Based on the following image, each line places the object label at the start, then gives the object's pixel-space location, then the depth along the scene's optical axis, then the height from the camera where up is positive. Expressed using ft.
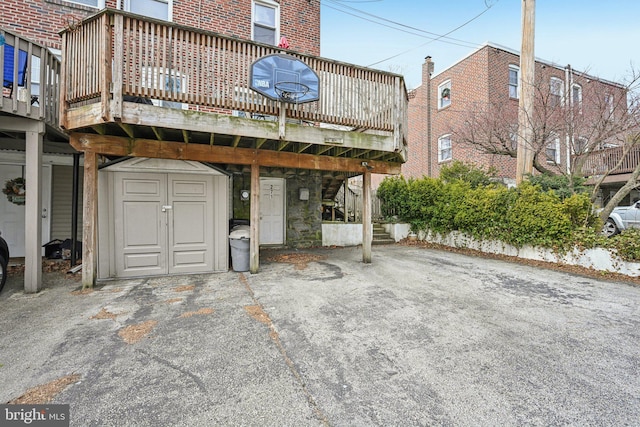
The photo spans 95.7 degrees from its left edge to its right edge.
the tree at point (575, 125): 23.08 +8.41
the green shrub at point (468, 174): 35.32 +5.10
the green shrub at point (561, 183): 25.12 +2.78
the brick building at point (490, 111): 26.37 +12.04
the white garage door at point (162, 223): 16.69 -0.65
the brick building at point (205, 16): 19.92 +16.01
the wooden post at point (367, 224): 21.86 -0.82
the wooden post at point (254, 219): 17.80 -0.38
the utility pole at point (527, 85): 26.20 +11.65
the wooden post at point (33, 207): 14.19 +0.25
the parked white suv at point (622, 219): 29.53 -0.49
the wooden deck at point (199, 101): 12.91 +5.66
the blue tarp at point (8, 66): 13.64 +6.98
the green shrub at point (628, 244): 18.20 -1.94
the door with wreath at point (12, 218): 21.22 -0.45
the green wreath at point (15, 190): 21.26 +1.62
